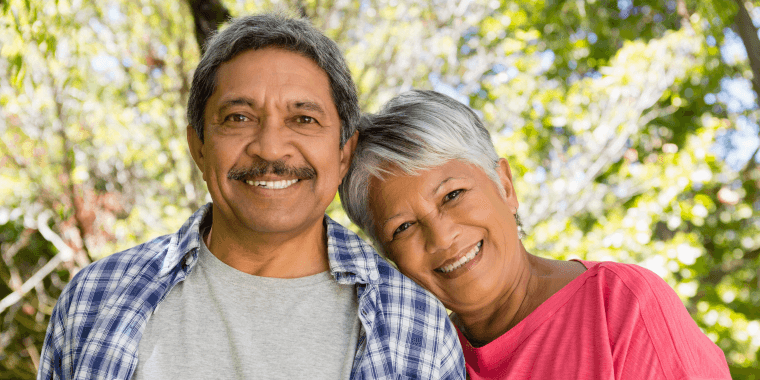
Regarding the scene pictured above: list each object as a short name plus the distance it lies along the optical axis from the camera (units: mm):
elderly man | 1045
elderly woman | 1036
